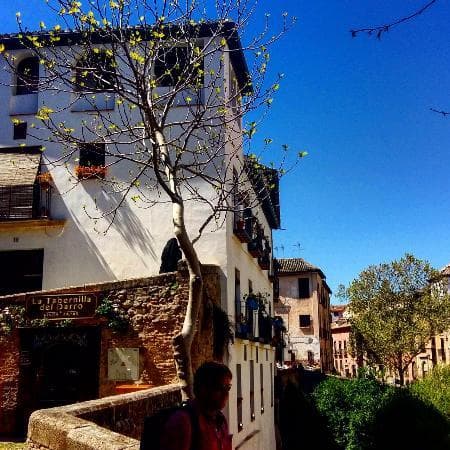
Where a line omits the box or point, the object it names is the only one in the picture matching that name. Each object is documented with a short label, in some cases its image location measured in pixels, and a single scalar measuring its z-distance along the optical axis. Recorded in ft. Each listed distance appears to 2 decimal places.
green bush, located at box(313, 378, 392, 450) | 87.71
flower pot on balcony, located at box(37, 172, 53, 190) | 56.70
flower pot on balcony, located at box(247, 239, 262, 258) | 65.36
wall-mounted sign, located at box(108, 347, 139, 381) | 45.14
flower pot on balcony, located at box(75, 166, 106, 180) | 55.83
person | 10.39
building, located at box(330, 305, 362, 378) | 248.32
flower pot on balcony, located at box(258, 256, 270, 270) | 74.74
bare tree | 54.24
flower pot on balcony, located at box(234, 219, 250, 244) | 57.31
